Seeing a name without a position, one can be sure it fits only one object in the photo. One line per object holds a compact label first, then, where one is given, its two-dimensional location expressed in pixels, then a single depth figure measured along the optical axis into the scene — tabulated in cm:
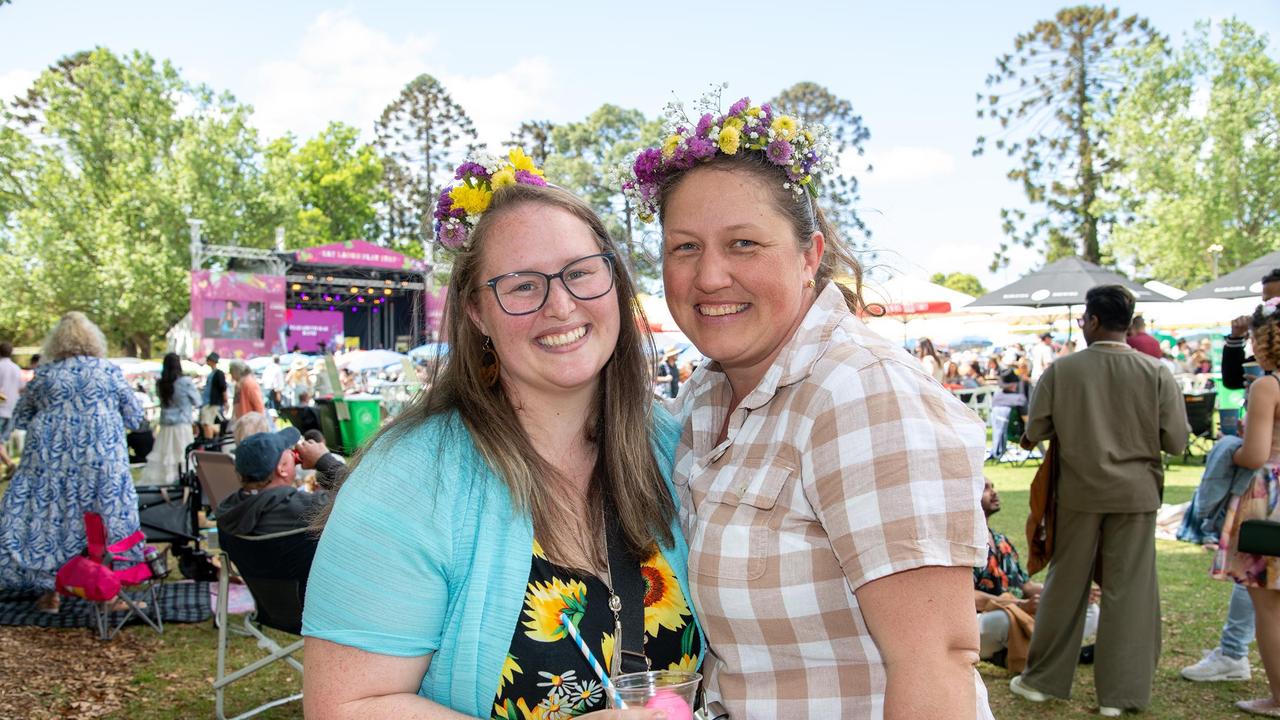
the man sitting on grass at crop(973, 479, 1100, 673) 528
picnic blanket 663
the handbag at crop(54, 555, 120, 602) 602
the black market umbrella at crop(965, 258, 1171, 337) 1277
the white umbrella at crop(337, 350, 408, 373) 2420
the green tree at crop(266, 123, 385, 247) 4631
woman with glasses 161
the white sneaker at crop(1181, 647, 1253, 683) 511
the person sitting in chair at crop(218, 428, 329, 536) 452
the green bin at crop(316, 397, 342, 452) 1366
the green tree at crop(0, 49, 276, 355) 3353
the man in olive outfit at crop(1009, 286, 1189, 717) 471
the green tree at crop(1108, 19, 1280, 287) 2561
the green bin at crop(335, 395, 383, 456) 1355
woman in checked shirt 146
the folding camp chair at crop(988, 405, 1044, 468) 1327
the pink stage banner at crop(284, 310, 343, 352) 3444
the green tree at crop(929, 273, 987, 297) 8906
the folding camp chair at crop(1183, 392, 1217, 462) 1216
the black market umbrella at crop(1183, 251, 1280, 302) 1243
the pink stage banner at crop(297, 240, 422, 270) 2842
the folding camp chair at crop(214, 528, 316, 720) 431
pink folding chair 605
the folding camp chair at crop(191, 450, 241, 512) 687
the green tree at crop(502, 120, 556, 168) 4834
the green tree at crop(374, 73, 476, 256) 4972
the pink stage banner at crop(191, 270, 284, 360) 2744
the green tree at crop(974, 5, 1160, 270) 3612
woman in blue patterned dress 677
